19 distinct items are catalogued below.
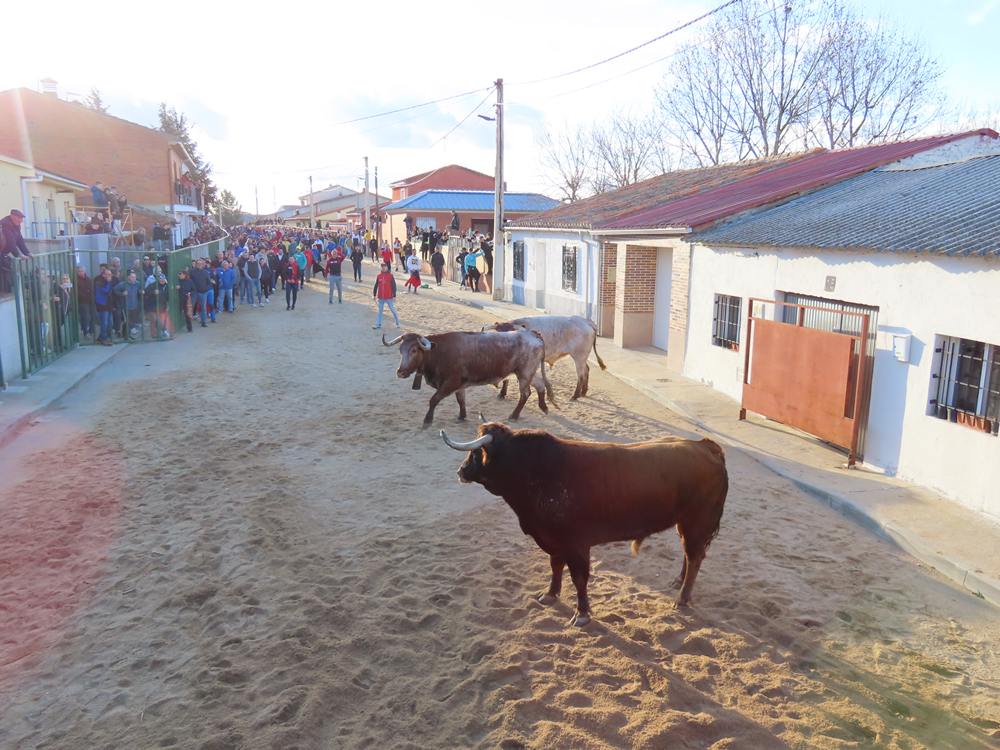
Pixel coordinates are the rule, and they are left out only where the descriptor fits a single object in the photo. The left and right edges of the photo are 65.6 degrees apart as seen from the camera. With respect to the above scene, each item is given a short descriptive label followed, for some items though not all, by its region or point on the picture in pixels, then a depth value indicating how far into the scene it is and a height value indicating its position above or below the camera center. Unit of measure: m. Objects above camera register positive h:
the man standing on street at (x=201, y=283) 19.71 -0.87
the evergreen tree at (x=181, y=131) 59.18 +8.90
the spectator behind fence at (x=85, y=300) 16.44 -1.13
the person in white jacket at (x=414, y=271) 27.33 -0.67
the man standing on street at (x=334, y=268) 24.55 -0.54
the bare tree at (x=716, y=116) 33.11 +6.10
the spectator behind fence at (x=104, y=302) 16.52 -1.16
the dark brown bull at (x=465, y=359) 10.34 -1.43
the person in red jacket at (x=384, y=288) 18.80 -0.87
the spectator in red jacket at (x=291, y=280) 23.32 -0.89
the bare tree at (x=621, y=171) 43.03 +4.71
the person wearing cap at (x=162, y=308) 18.11 -1.41
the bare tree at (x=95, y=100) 57.62 +10.83
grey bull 12.21 -1.32
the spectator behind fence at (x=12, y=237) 13.49 +0.14
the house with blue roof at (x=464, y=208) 48.67 +2.77
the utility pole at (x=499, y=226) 25.95 +0.93
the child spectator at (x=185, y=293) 19.36 -1.11
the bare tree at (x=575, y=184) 47.72 +4.34
